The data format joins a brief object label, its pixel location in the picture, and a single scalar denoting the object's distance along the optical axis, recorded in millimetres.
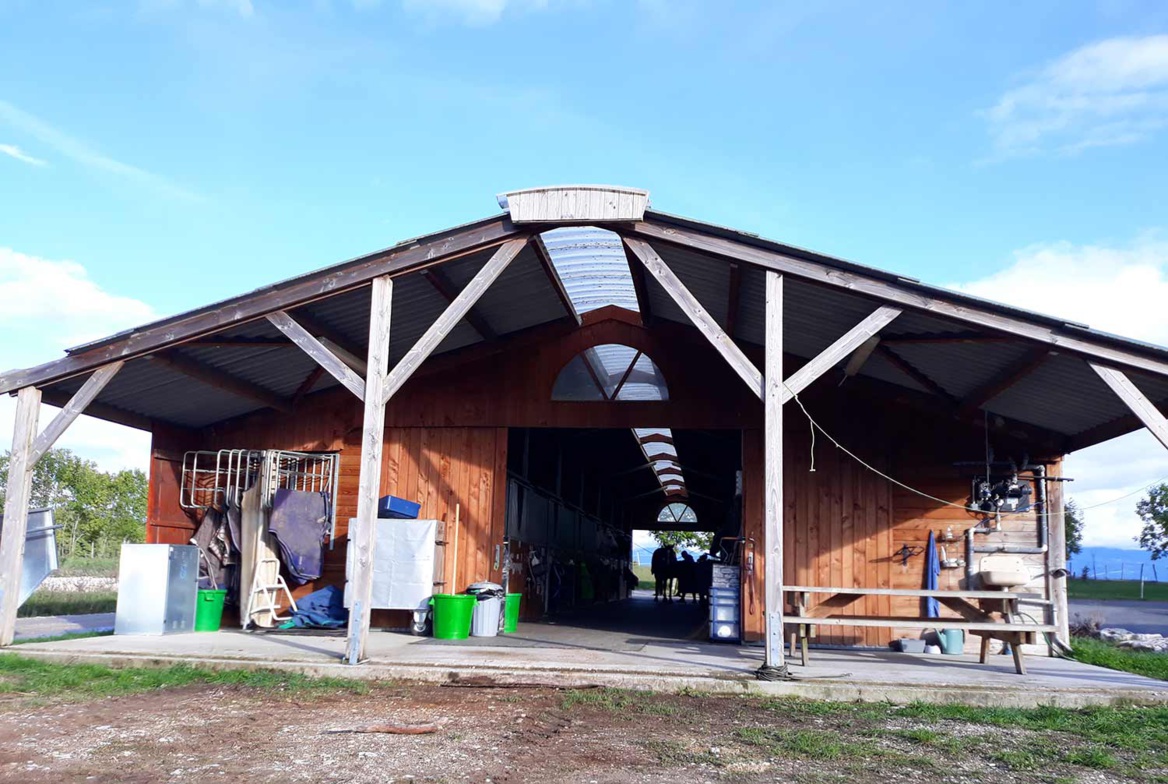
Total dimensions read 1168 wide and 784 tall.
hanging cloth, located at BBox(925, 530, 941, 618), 10617
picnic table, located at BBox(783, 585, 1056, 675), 7891
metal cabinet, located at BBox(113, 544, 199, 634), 10234
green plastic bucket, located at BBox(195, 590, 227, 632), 10859
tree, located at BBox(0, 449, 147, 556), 30047
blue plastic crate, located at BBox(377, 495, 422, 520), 11188
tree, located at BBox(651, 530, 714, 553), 42375
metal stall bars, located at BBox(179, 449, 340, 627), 11305
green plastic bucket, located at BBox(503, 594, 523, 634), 11344
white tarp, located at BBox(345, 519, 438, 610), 10953
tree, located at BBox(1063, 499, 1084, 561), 52500
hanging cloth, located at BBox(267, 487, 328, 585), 11336
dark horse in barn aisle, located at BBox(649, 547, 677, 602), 23453
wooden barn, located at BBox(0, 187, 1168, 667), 8203
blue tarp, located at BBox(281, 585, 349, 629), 11227
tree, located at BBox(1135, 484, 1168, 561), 44312
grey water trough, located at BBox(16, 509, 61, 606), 9656
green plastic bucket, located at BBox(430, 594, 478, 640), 10289
